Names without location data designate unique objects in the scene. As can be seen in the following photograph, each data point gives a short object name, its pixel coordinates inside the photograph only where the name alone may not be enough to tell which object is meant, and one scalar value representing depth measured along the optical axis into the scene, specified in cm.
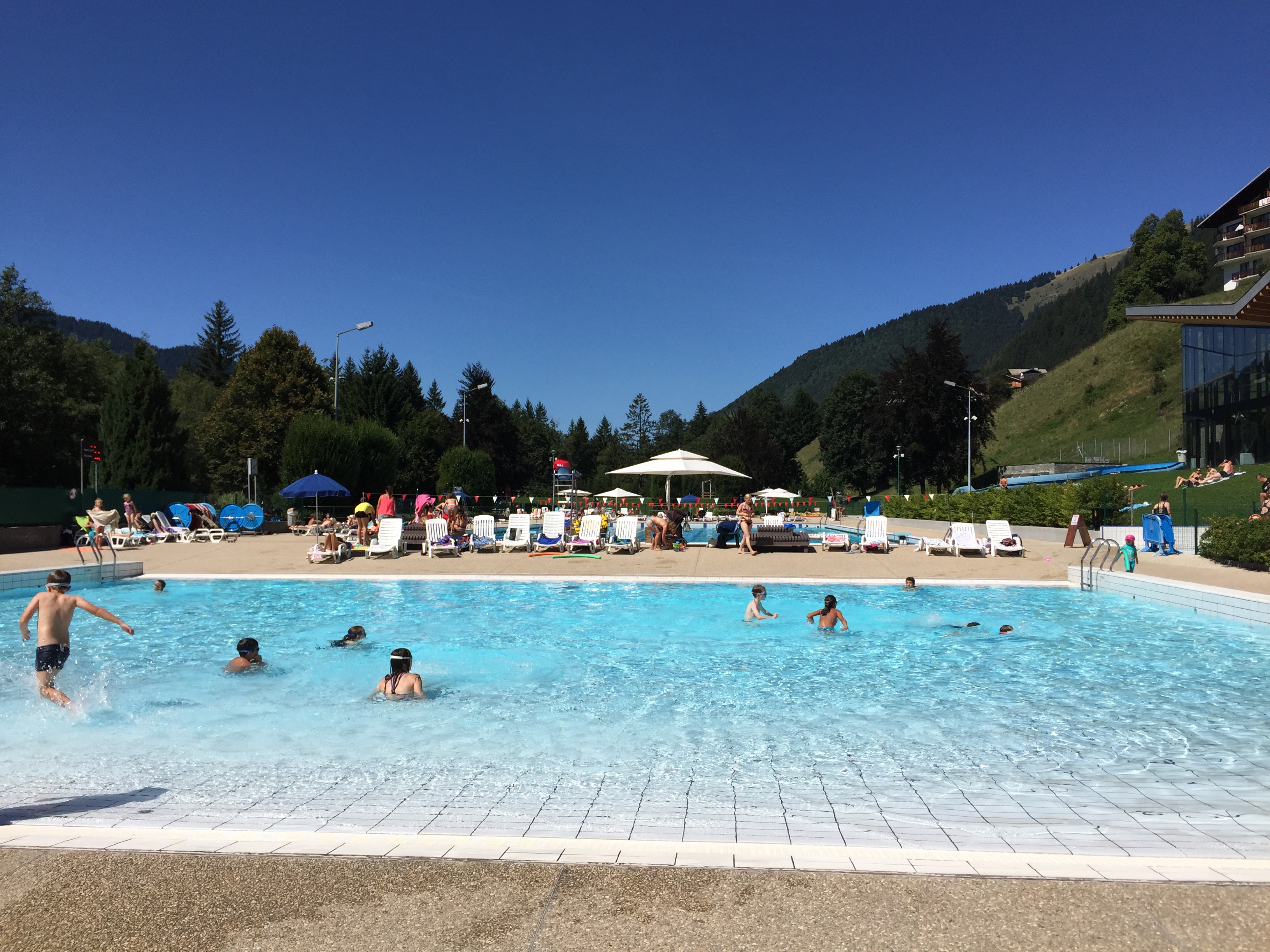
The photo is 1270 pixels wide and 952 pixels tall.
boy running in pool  707
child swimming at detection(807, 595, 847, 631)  1093
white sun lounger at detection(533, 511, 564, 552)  1814
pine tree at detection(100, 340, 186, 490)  3531
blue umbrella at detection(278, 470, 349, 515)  2292
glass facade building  3206
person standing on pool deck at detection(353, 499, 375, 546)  1891
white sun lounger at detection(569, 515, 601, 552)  1783
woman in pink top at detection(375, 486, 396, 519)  2097
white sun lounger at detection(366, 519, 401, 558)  1719
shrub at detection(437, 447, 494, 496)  3984
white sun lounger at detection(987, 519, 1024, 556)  1692
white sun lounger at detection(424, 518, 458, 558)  1744
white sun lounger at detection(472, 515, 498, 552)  1859
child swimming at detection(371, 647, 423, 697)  767
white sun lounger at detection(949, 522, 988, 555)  1728
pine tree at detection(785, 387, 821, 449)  9975
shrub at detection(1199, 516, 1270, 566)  1286
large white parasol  2097
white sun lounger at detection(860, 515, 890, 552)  1791
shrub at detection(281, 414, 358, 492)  2936
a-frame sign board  1816
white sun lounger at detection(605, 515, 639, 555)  1806
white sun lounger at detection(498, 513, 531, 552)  1847
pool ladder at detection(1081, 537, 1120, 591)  1306
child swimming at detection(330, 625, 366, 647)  1005
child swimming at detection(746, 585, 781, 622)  1134
